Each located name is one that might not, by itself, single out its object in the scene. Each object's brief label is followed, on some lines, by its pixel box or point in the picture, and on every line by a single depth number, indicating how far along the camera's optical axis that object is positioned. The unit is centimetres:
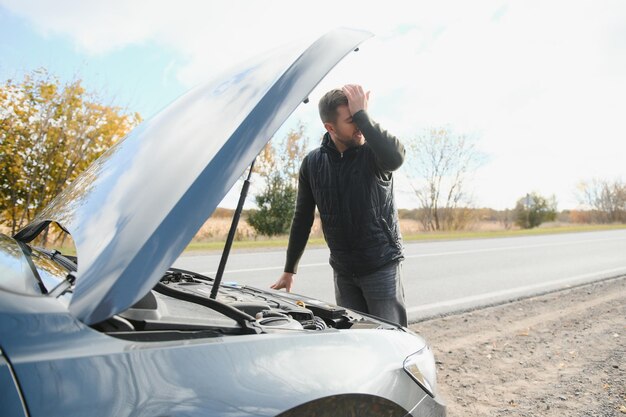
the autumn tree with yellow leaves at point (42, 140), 1273
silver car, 115
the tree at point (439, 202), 3212
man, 270
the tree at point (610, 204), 4712
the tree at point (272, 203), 2209
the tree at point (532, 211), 3862
